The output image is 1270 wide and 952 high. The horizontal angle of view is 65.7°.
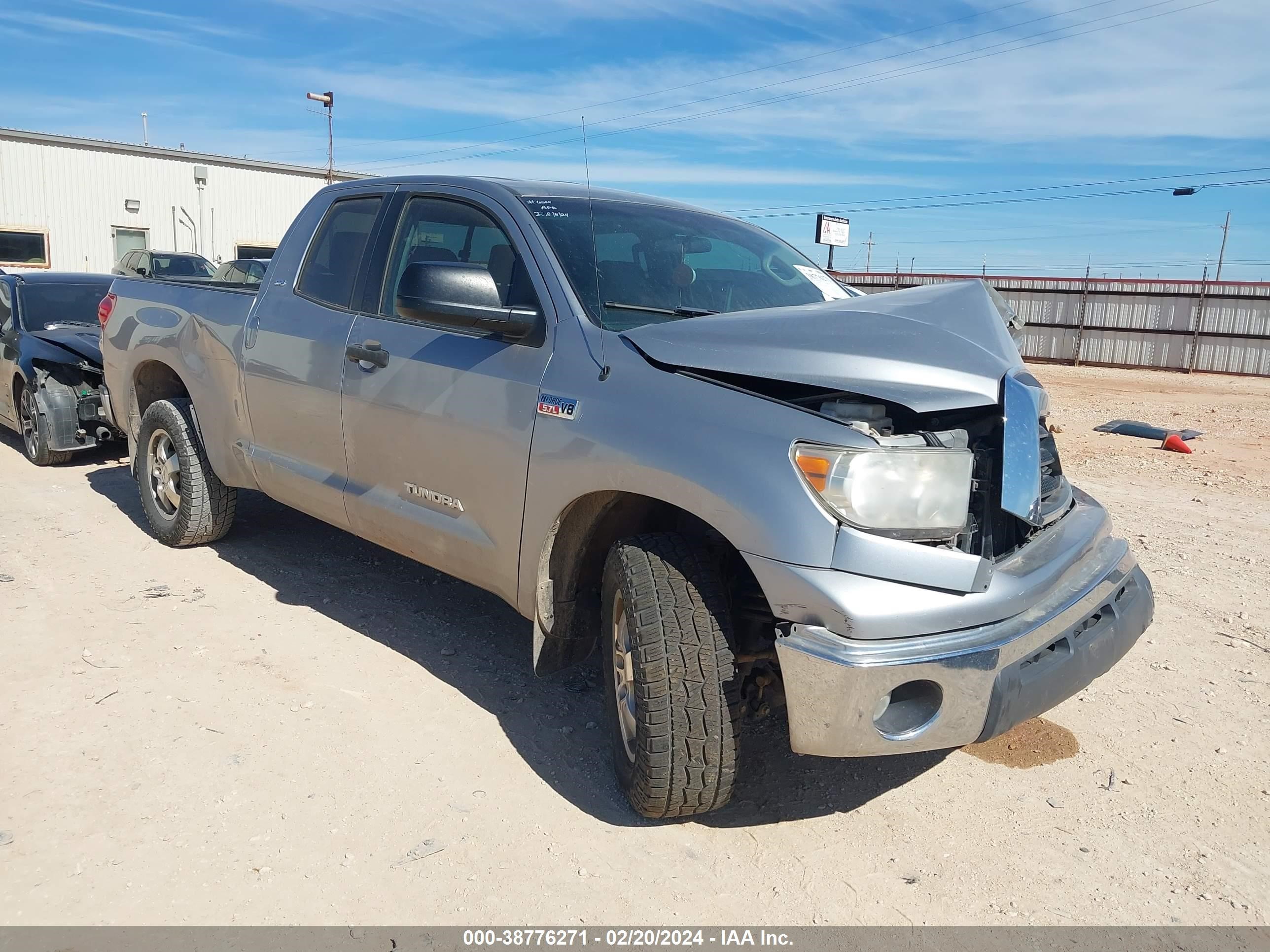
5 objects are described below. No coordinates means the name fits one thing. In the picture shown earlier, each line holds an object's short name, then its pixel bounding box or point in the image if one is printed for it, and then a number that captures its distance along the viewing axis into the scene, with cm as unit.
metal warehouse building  2367
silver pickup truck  254
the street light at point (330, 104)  3003
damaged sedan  777
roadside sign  2556
